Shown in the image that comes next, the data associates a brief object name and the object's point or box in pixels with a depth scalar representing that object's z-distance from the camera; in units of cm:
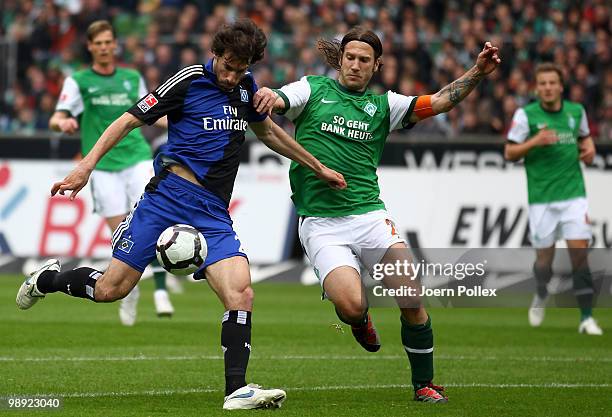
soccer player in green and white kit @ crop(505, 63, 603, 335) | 2784
